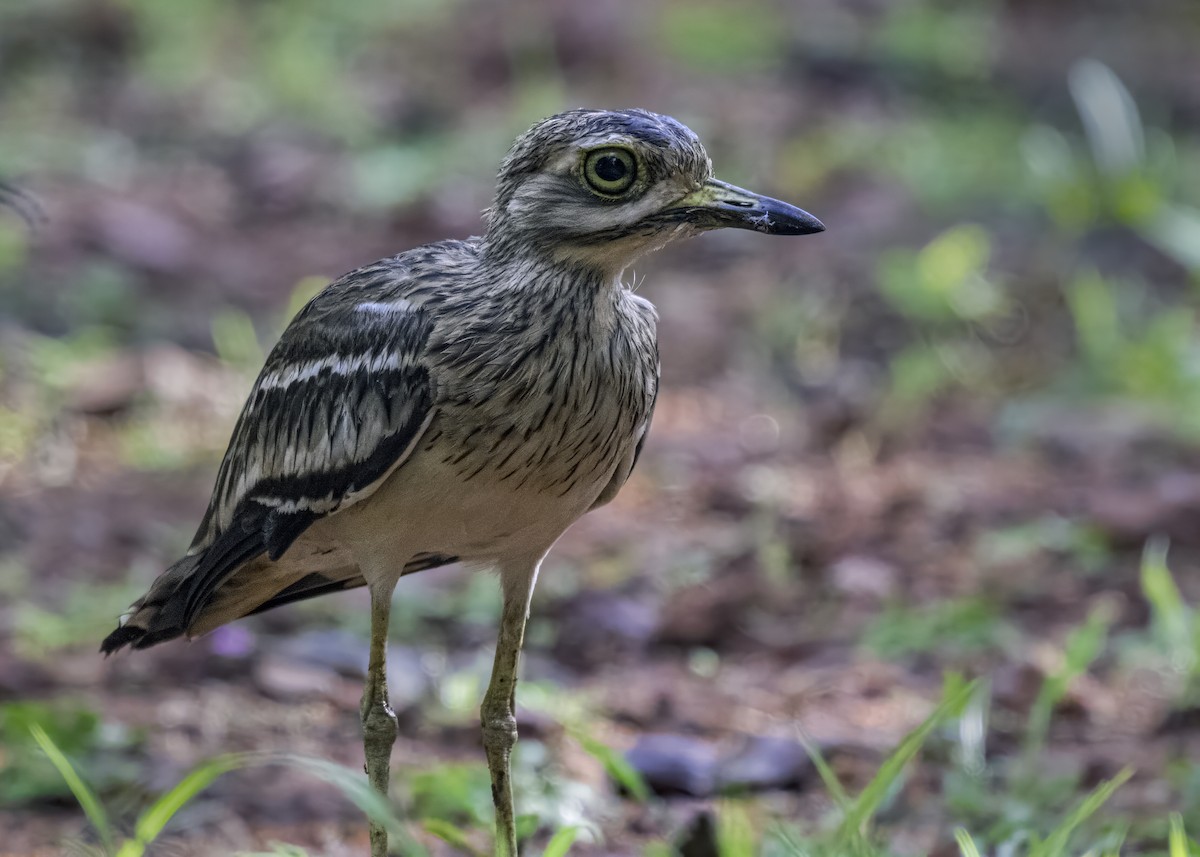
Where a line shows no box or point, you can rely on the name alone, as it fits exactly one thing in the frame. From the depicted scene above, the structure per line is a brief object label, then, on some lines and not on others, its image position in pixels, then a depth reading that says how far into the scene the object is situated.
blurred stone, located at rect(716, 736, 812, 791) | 8.60
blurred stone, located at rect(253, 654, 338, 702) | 9.62
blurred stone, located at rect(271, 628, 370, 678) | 10.18
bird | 6.86
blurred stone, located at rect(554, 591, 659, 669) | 10.55
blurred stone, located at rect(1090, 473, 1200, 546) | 11.53
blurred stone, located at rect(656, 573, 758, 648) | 10.74
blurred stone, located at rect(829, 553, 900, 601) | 11.13
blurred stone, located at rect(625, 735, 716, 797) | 8.59
